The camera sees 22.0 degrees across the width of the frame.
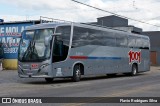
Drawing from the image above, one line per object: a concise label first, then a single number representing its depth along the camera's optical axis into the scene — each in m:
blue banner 38.66
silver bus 22.81
